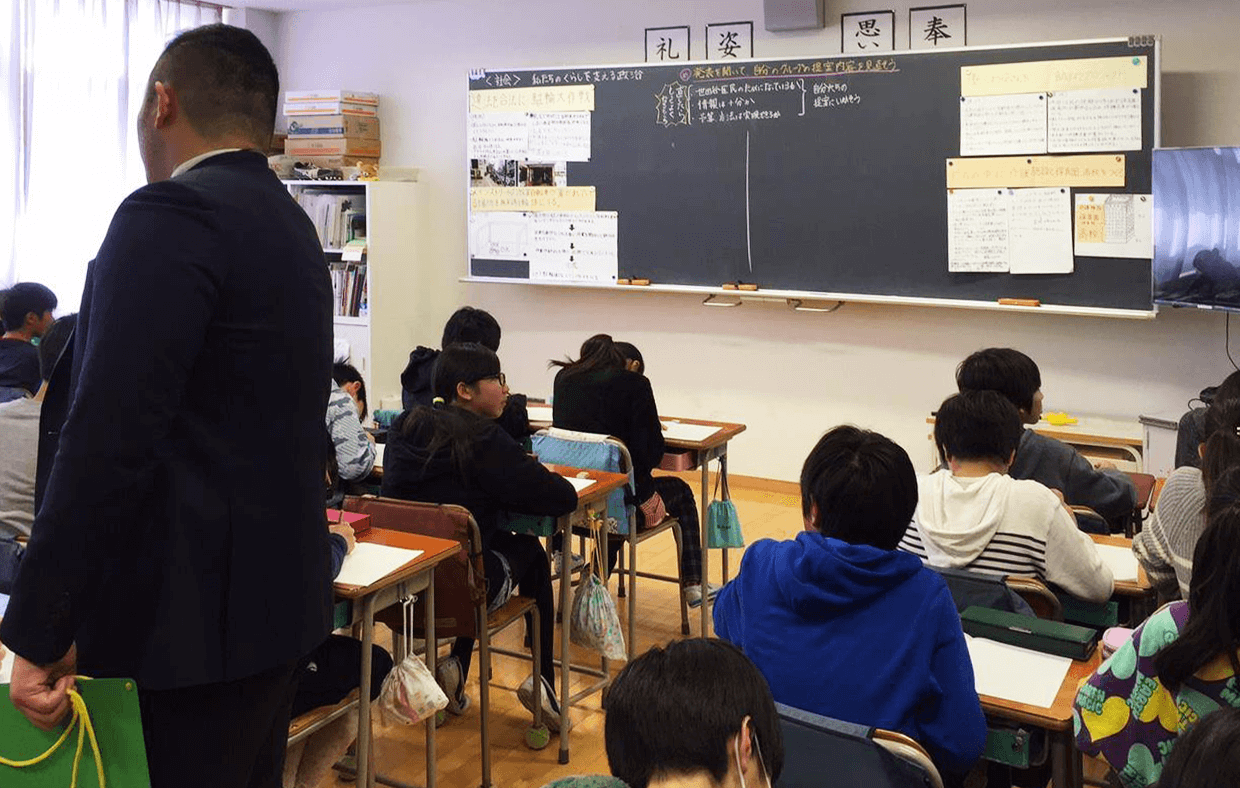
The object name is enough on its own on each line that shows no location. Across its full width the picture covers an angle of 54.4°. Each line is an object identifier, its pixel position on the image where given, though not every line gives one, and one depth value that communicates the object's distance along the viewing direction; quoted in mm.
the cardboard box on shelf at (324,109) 7285
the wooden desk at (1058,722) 1954
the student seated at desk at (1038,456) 3467
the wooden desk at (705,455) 4270
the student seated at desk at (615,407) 4121
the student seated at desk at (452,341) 4379
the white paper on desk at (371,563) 2501
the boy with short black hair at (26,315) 4502
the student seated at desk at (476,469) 3244
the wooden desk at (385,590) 2523
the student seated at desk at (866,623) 1894
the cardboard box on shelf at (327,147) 7332
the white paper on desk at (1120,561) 2771
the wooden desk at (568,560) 3408
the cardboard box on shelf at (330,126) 7312
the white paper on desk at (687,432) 4334
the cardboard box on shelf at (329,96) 7266
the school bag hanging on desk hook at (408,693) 2691
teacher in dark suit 1398
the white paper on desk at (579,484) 3468
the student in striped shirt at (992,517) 2637
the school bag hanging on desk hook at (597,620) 3482
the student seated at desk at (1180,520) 2482
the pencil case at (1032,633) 2184
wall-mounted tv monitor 4672
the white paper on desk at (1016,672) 2051
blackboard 5566
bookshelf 7160
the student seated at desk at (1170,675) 1661
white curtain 6641
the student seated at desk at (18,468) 2977
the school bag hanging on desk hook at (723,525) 4359
